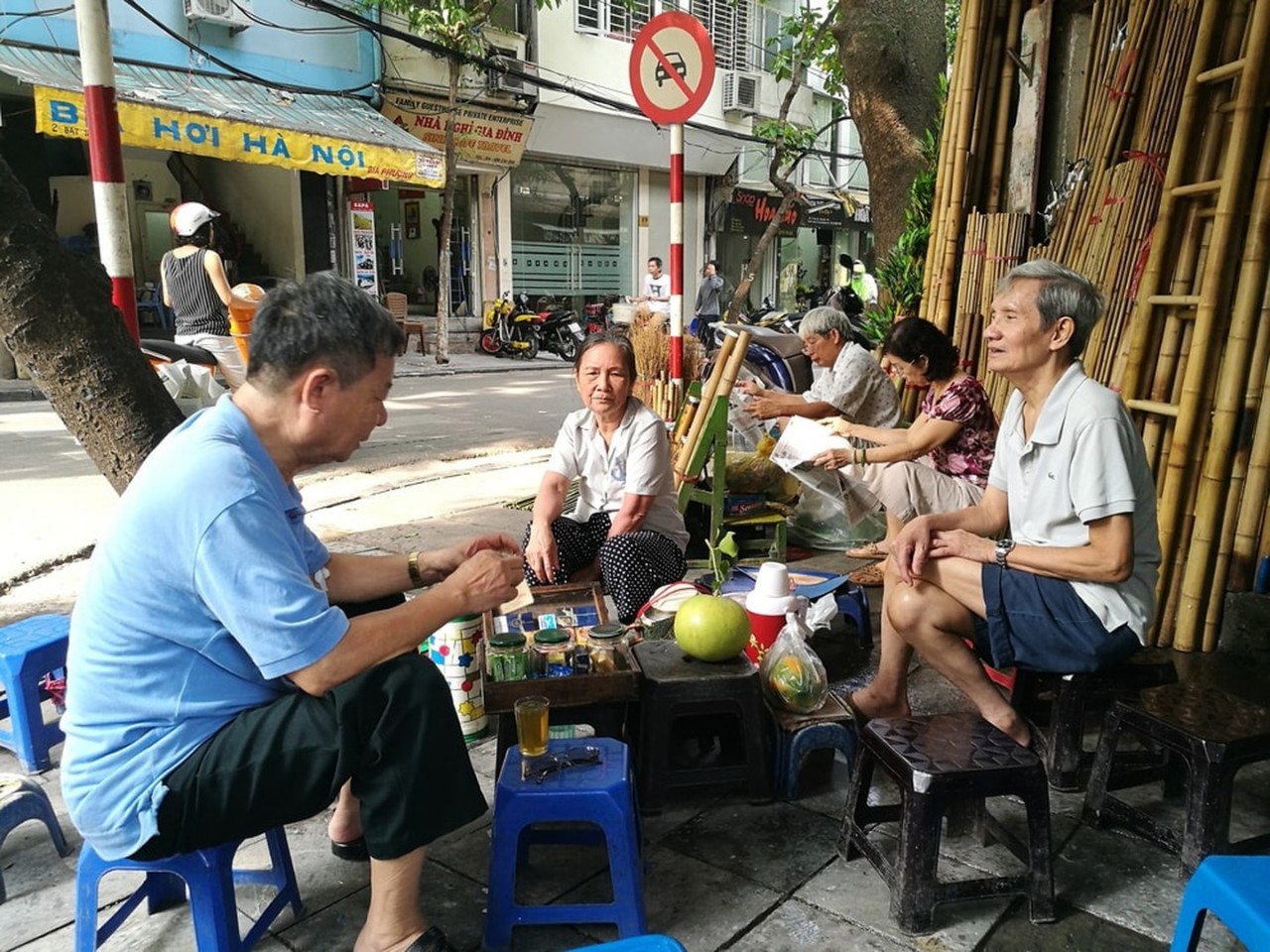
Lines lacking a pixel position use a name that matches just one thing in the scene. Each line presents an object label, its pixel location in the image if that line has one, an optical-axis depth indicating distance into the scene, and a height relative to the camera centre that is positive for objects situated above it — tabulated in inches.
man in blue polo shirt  60.6 -27.7
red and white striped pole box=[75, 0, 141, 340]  110.3 +10.8
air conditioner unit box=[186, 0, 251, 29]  420.2 +106.3
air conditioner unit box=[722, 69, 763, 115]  740.0 +133.4
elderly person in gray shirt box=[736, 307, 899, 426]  181.5 -24.4
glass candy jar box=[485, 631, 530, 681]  91.6 -39.7
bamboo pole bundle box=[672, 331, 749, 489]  164.2 -26.7
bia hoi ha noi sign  356.8 +45.6
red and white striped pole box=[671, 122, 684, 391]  199.5 +0.1
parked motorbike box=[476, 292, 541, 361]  595.2 -49.9
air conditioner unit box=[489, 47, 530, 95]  569.3 +108.5
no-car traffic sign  194.1 +40.0
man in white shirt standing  547.3 -16.8
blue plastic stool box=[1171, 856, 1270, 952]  54.1 -37.3
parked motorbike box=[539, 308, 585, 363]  606.5 -49.5
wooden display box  90.3 -42.0
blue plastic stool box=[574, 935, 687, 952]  47.3 -34.8
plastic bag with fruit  97.7 -43.2
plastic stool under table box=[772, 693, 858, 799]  96.1 -48.8
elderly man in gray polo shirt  87.5 -27.0
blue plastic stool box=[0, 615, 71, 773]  99.2 -46.7
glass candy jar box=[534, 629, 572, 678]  93.0 -39.9
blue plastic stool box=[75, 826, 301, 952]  65.4 -45.6
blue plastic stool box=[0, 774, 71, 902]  81.0 -49.5
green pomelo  94.0 -37.0
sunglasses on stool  78.7 -43.1
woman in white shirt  127.3 -34.6
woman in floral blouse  148.5 -28.5
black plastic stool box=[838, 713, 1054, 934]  75.3 -42.6
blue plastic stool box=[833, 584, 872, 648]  139.9 -51.2
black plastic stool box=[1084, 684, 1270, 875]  79.2 -41.3
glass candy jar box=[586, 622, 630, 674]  94.9 -40.1
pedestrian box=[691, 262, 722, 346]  580.4 -22.7
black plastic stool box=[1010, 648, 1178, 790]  94.3 -43.4
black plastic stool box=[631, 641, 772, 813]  92.1 -44.9
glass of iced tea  80.4 -40.4
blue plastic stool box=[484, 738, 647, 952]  74.9 -47.0
